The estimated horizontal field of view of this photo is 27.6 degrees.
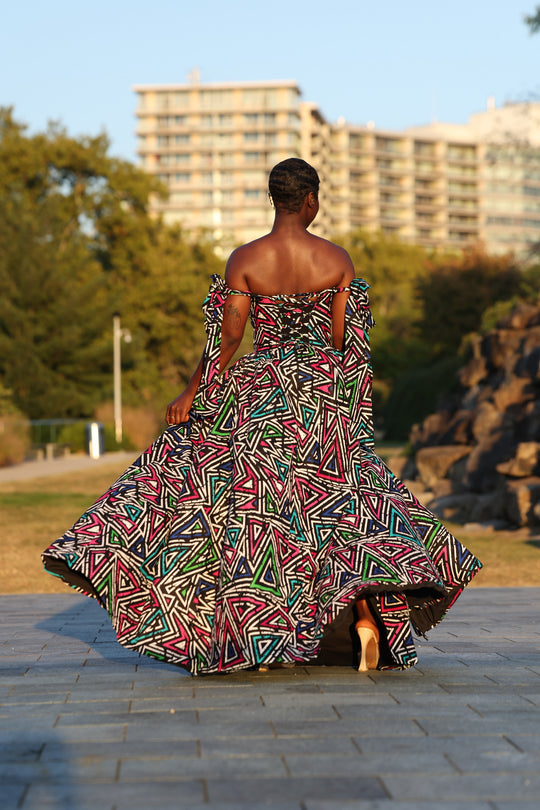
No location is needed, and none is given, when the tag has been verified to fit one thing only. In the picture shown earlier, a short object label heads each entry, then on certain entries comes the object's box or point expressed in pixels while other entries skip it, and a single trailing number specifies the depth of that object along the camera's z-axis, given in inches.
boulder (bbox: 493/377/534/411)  645.9
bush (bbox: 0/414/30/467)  1105.4
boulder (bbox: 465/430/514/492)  591.8
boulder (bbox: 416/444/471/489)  661.9
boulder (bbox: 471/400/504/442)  640.4
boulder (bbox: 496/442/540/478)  531.8
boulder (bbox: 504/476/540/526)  502.9
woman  157.2
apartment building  4756.4
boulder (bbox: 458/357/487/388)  767.1
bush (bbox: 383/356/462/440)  1332.2
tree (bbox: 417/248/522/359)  1472.7
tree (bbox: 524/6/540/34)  871.1
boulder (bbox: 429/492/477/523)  567.8
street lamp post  1690.0
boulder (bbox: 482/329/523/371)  719.7
